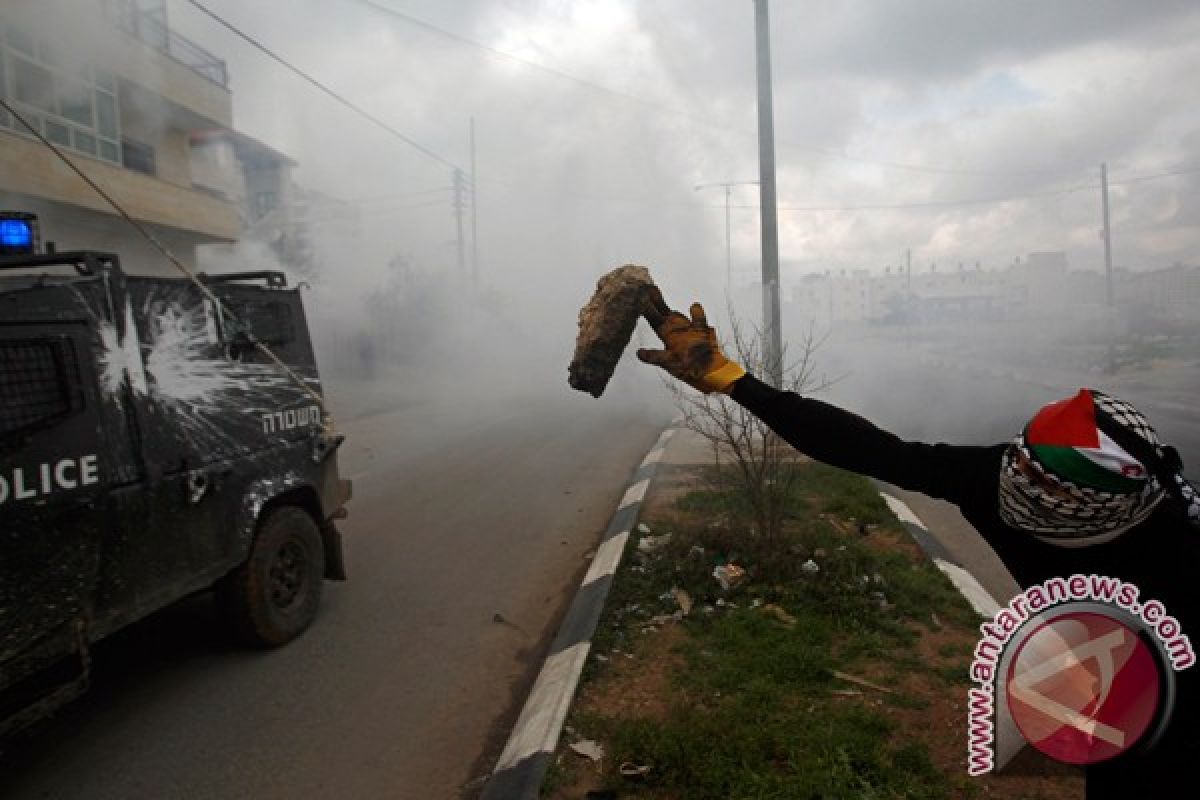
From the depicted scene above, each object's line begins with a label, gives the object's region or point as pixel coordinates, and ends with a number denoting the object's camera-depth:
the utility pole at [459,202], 34.56
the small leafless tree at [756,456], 5.04
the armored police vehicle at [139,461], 2.75
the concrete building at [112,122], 10.43
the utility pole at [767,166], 10.38
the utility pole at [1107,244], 33.62
